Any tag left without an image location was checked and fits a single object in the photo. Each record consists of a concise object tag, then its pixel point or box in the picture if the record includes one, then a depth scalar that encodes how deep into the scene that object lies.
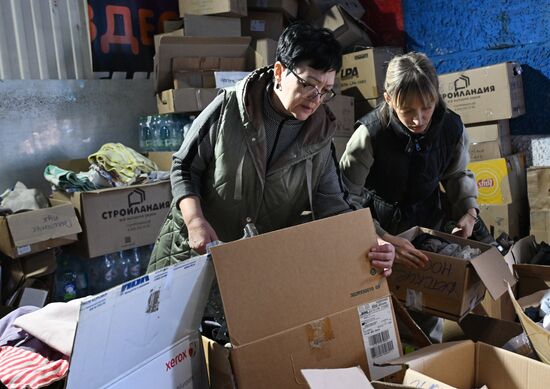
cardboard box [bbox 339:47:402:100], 3.63
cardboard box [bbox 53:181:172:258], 2.68
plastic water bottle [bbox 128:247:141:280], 3.04
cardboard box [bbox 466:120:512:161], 3.11
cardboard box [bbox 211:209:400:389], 1.02
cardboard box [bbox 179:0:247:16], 3.25
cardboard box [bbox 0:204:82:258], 2.38
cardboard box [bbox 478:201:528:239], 3.04
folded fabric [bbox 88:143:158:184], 2.88
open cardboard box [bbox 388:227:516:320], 1.38
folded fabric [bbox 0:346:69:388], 0.92
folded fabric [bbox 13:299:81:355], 1.02
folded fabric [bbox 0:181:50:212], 2.57
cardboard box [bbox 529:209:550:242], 2.95
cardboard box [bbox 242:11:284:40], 3.67
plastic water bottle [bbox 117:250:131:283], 3.00
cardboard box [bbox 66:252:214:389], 0.80
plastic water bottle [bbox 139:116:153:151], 3.45
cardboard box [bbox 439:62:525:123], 3.07
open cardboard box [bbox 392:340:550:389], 1.08
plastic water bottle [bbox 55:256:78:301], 2.81
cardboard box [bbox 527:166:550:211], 2.94
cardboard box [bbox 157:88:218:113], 3.13
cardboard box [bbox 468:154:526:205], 3.04
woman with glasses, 1.40
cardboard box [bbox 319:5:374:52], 3.74
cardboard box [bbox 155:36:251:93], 3.08
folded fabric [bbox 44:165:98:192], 2.71
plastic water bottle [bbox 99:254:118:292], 2.92
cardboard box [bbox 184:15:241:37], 3.24
